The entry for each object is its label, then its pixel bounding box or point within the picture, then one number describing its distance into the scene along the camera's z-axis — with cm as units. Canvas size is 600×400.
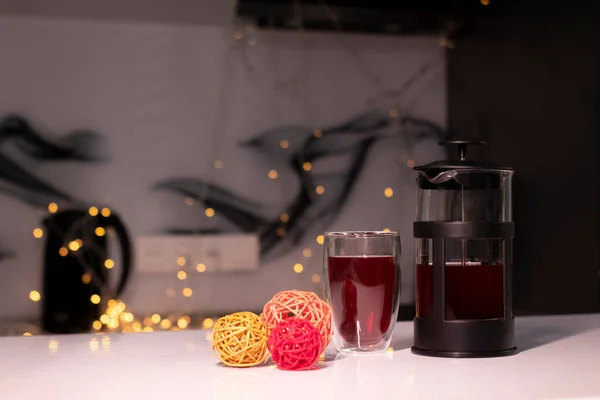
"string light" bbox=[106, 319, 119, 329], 173
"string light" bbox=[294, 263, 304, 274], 182
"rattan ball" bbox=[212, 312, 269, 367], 90
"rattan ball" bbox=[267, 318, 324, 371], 89
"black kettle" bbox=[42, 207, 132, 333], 171
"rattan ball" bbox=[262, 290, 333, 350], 92
